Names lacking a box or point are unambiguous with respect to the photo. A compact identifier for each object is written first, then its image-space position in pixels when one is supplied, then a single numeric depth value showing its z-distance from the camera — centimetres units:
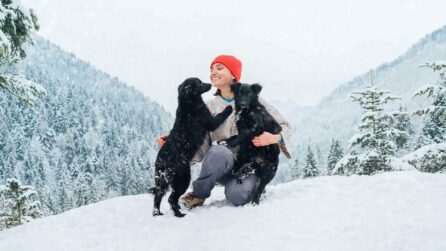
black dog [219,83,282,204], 488
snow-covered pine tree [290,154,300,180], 5161
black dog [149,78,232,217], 474
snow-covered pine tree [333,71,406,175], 1123
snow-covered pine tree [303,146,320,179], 3866
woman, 494
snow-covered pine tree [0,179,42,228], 1478
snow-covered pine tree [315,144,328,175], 6925
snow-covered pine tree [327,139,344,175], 4161
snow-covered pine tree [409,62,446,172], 891
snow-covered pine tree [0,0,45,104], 582
